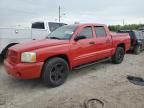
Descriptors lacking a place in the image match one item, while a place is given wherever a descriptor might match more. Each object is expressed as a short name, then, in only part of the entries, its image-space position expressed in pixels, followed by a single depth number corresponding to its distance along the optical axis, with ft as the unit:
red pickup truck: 8.34
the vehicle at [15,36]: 12.63
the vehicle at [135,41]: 19.12
